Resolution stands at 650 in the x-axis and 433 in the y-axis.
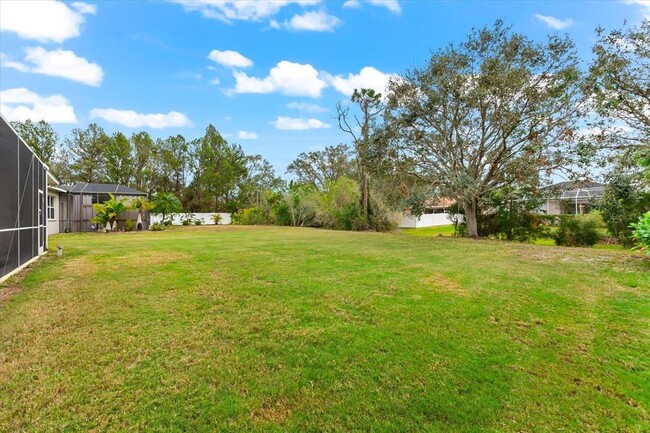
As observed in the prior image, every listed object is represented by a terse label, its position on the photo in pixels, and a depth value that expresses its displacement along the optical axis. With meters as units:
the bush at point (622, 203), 10.75
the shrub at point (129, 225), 21.40
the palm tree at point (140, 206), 21.65
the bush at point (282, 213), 27.58
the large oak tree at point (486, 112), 11.81
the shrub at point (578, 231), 12.48
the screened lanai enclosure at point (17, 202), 5.97
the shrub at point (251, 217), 29.91
